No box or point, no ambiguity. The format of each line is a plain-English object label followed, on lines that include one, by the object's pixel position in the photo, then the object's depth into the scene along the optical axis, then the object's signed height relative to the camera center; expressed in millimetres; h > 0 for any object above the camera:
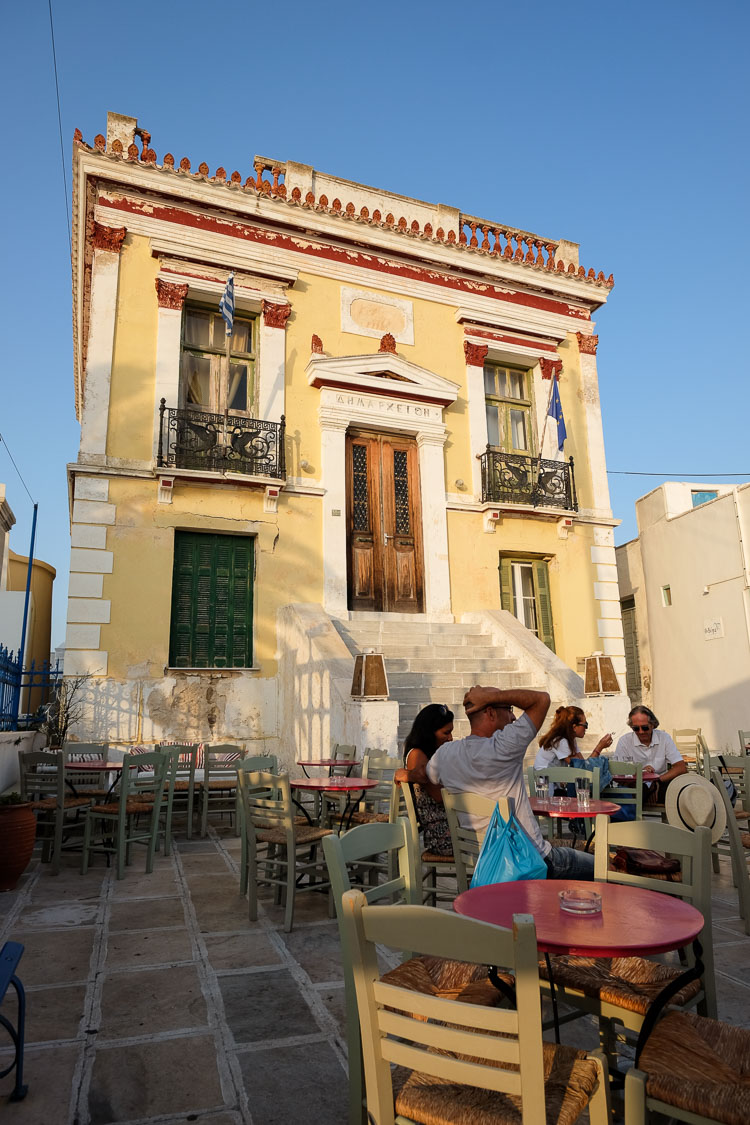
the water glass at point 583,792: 4473 -494
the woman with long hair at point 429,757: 4430 -211
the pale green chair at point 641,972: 2209 -838
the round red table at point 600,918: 1927 -601
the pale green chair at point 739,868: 4398 -934
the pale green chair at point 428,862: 4045 -828
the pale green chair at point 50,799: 6141 -631
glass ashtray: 2205 -561
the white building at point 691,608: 14945 +2508
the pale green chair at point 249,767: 5143 -336
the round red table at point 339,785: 5422 -461
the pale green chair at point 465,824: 3541 -515
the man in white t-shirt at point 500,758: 3459 -184
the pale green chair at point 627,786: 5484 -550
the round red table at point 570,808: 4267 -539
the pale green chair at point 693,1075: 1673 -878
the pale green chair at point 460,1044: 1449 -674
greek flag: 10922 +6379
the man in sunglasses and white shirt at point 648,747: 6523 -262
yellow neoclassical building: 10273 +4415
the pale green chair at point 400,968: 2129 -816
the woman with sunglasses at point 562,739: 6324 -164
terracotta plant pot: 5461 -837
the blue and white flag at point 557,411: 13255 +5673
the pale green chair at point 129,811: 5961 -710
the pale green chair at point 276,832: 4594 -741
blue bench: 2314 -1027
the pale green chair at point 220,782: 7836 -641
